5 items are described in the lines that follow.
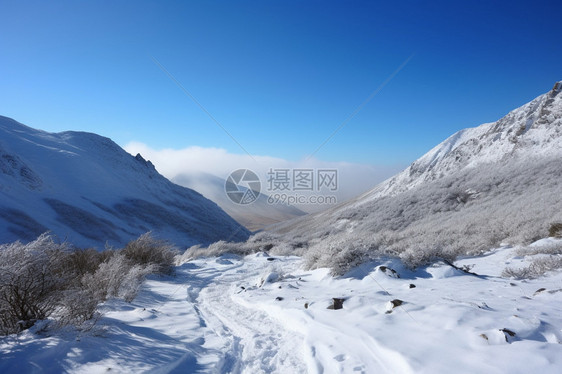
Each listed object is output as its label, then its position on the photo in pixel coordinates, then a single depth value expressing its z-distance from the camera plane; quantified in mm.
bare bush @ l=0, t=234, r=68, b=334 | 3600
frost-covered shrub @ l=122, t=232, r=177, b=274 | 10688
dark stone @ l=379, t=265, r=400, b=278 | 5958
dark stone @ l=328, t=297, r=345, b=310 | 4712
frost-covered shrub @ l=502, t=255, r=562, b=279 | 5111
